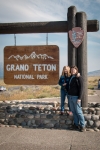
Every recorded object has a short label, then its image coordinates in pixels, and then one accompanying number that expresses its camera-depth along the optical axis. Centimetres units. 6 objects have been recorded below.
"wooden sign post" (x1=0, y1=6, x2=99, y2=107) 755
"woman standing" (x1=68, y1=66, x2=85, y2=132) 659
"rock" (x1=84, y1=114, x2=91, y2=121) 698
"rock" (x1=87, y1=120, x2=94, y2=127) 692
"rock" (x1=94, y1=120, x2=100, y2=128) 691
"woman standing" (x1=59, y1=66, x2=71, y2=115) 709
